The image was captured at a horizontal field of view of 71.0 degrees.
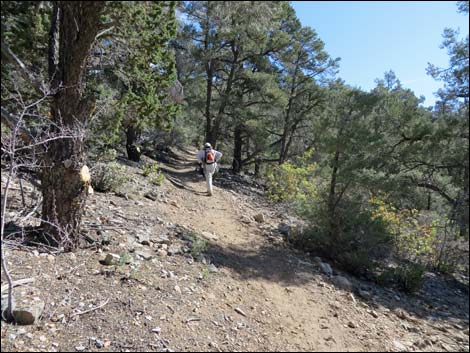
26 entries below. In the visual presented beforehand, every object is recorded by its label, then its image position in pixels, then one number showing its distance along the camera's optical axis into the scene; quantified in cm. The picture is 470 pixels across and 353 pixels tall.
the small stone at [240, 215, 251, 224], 907
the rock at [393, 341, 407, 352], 441
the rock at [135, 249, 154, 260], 478
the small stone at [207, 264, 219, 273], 524
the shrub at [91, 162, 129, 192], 698
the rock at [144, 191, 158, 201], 806
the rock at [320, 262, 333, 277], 666
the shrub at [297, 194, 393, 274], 736
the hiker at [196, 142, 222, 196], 1070
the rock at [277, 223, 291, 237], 860
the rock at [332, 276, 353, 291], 617
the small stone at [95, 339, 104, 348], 304
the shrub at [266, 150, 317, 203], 1175
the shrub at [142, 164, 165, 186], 973
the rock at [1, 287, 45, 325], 298
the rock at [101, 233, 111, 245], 469
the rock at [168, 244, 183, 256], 530
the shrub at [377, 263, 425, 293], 676
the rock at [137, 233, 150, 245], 522
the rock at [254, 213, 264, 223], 951
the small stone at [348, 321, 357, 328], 477
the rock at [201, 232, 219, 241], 695
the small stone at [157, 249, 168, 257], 511
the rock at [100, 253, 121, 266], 426
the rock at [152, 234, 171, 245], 551
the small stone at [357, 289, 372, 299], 595
